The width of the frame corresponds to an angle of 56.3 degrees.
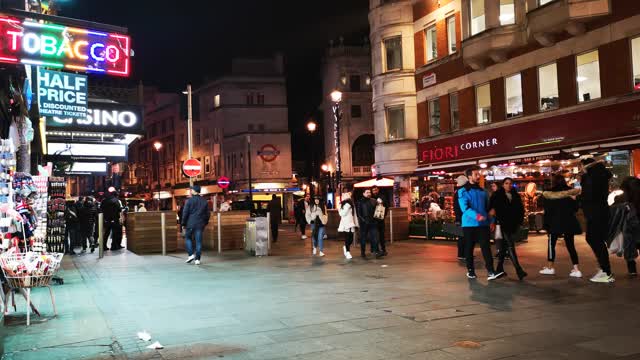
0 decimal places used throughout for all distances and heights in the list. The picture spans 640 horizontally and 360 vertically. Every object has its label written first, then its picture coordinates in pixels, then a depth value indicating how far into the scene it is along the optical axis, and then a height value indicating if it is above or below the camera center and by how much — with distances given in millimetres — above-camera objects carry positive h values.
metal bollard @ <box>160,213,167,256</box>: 17938 -1017
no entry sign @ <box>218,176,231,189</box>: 35191 +682
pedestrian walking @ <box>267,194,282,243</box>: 23334 -869
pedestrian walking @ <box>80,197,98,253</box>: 20156 -827
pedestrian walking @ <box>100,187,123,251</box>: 20031 -638
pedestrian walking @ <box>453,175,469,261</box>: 14659 -1329
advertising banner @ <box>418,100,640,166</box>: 19734 +1929
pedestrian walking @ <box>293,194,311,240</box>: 25969 -1003
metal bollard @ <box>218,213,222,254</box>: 18339 -1270
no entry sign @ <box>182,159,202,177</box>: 21828 +1029
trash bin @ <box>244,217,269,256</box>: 16891 -1217
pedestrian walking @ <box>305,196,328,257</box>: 16484 -796
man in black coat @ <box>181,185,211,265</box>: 15180 -560
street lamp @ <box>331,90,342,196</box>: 27250 +3926
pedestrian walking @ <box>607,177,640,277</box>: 10422 -708
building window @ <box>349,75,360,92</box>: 54250 +9750
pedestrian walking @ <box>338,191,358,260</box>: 15680 -765
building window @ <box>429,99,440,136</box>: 29641 +3557
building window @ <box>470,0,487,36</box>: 25922 +7409
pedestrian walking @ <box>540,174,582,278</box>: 10844 -610
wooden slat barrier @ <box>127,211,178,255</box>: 18141 -1087
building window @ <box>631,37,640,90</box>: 19375 +3927
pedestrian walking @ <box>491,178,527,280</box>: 10805 -659
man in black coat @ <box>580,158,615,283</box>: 10148 -440
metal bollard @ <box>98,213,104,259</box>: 16805 -1174
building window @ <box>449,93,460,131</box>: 28209 +3568
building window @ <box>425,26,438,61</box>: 29578 +7205
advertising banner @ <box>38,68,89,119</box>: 13844 +2500
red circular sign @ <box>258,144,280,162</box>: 60406 +4055
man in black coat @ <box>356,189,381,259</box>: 15703 -827
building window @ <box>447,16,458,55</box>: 28016 +7196
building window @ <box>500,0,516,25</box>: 24188 +7041
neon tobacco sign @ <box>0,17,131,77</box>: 10078 +2796
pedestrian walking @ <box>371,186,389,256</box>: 16016 -986
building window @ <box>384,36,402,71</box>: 31164 +7187
